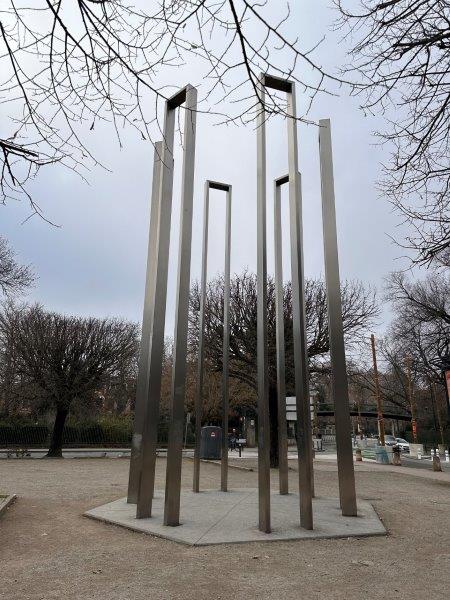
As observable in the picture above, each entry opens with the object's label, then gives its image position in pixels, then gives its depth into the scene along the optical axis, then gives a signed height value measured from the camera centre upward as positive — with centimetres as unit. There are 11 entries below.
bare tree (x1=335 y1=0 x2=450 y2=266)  438 +374
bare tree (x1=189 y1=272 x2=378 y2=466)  1891 +491
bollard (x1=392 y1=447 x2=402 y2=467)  2481 -7
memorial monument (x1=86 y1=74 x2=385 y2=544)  692 +81
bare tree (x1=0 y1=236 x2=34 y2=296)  2116 +745
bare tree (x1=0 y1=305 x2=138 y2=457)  2506 +489
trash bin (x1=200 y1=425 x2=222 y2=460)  2128 +51
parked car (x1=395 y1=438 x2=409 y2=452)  4212 +98
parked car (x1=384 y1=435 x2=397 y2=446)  4375 +174
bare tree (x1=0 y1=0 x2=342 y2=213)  304 +259
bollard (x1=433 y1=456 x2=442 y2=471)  2158 -20
